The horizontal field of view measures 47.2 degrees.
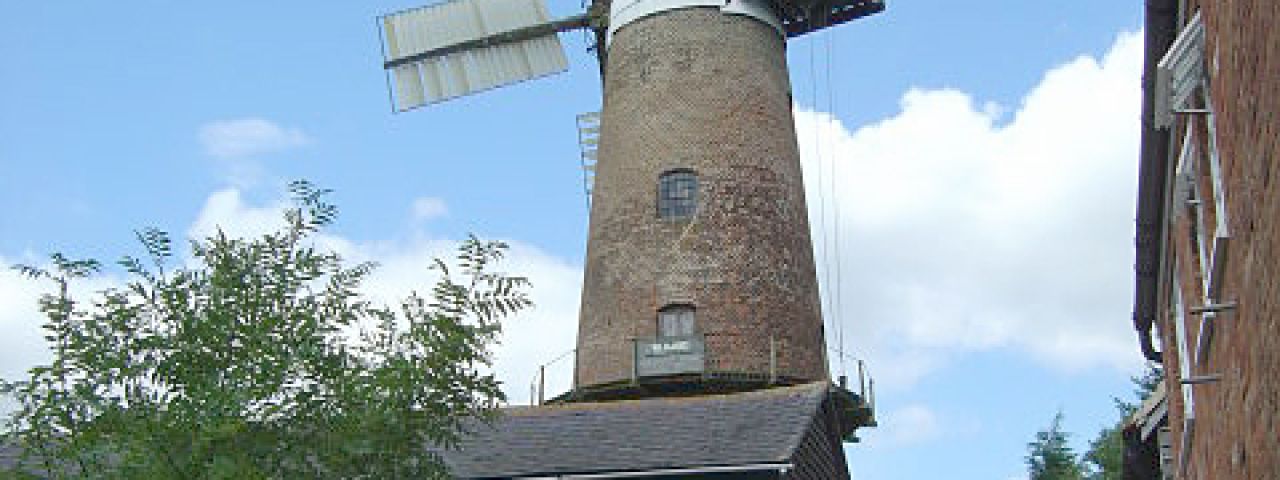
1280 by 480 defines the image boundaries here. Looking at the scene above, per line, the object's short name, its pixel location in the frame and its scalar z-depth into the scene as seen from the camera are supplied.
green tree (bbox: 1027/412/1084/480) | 35.41
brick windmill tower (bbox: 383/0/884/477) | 19.36
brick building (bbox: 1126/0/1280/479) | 5.45
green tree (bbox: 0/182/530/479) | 7.38
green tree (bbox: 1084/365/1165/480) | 33.31
